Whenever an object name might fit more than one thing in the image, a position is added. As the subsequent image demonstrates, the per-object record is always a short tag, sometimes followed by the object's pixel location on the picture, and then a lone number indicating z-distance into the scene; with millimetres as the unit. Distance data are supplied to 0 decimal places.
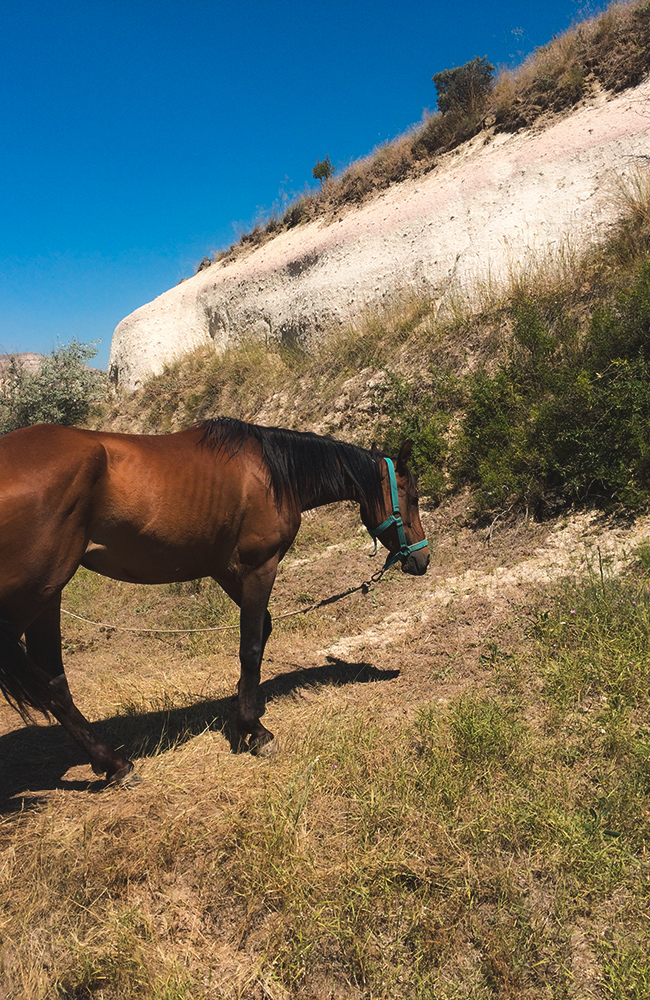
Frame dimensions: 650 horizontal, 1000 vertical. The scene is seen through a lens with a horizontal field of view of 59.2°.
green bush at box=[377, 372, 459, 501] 7900
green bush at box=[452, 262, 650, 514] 5734
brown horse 3139
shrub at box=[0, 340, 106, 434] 18094
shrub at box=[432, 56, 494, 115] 12664
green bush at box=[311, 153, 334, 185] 16453
